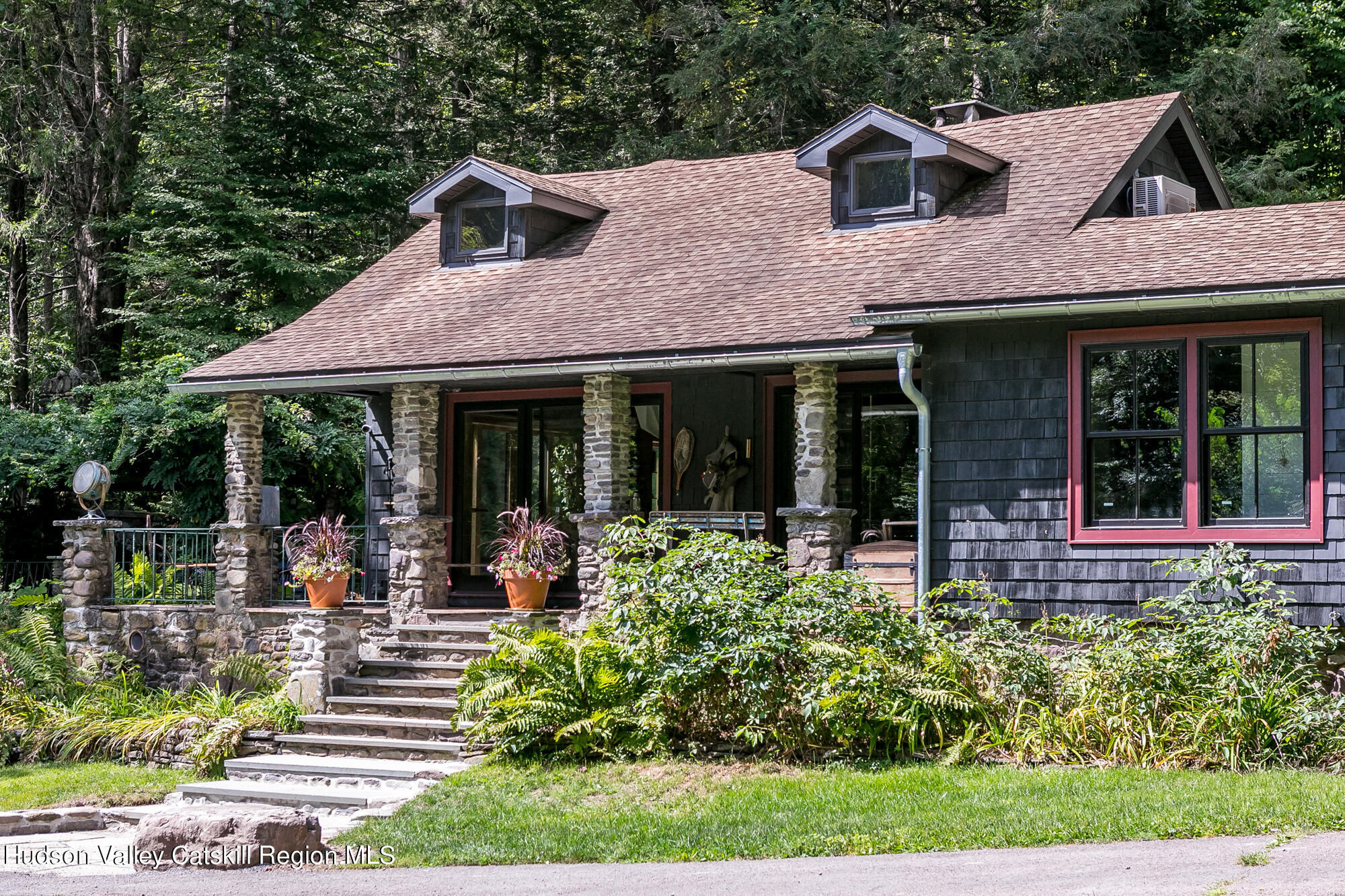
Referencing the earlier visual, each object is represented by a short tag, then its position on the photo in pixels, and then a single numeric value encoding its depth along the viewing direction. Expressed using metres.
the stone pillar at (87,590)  15.56
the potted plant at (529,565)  13.66
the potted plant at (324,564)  13.73
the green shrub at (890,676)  10.02
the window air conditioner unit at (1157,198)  14.46
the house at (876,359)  11.36
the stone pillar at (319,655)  13.15
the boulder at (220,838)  8.36
